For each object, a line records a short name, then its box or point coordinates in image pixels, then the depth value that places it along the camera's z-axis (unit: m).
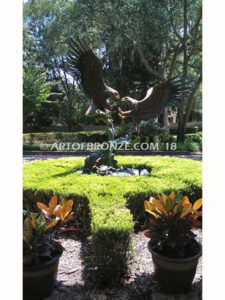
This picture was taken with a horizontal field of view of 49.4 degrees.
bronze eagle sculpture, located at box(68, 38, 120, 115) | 4.36
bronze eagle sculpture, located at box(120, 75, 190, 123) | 4.68
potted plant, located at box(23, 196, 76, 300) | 1.75
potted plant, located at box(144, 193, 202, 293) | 1.88
